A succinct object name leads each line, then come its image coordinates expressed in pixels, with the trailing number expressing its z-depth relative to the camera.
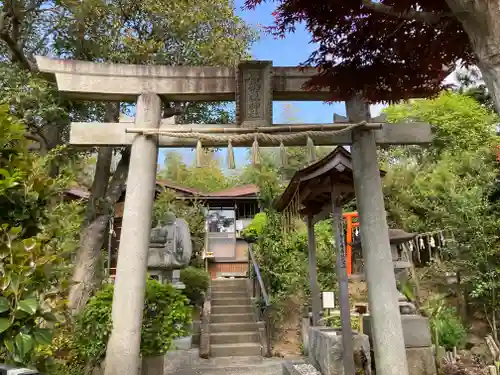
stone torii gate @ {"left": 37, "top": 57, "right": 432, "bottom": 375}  4.20
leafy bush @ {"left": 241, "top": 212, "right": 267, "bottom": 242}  13.53
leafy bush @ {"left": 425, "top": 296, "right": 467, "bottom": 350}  6.79
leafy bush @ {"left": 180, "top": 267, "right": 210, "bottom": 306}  10.84
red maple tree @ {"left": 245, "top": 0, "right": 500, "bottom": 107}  2.59
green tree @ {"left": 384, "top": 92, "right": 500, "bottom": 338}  8.19
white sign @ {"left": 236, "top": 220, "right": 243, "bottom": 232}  17.91
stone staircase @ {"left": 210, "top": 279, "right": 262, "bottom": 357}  8.27
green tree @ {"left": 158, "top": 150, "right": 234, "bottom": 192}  28.42
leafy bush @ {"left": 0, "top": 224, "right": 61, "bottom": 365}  2.15
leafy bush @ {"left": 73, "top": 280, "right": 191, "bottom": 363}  4.32
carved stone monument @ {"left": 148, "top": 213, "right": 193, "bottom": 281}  8.54
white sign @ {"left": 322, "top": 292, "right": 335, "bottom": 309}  6.51
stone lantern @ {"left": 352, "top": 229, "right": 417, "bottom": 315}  5.97
